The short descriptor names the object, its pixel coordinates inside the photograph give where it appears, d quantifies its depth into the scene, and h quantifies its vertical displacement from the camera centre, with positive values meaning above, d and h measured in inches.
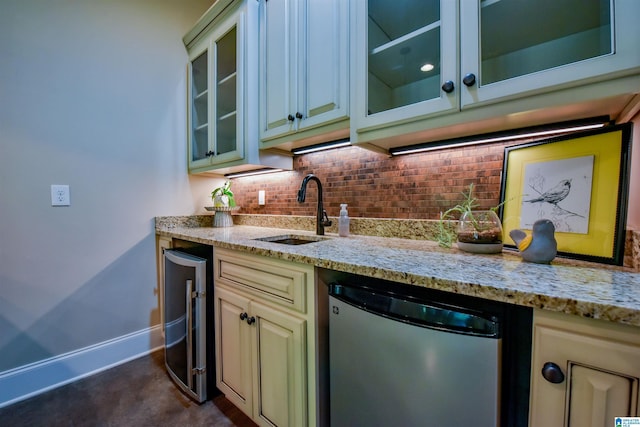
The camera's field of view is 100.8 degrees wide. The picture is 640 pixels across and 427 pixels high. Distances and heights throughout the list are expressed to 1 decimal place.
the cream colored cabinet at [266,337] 39.0 -22.8
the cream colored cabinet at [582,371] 19.2 -13.1
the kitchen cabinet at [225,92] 65.1 +30.3
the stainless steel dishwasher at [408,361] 24.9 -17.2
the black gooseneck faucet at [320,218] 61.0 -4.0
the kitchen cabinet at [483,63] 28.6 +18.3
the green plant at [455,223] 39.2 -3.4
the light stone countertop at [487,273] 20.3 -7.5
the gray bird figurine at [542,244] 31.2 -5.0
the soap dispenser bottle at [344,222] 58.5 -4.6
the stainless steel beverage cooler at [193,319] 54.5 -25.2
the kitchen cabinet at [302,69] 50.1 +27.6
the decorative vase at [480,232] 37.8 -4.5
